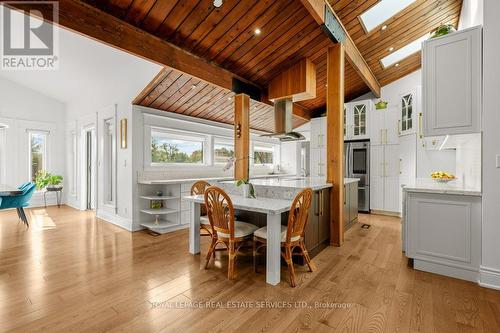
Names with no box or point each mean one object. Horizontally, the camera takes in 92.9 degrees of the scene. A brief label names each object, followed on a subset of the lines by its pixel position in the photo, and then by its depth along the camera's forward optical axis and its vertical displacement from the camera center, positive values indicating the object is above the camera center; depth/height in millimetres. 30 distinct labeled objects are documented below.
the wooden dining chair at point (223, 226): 2342 -631
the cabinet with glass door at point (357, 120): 5727 +1113
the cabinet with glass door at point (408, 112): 5035 +1152
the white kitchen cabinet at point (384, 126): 5406 +892
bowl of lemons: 2989 -163
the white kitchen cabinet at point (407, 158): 5133 +142
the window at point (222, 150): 6040 +377
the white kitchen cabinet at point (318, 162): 6316 +69
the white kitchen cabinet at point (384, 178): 5355 -314
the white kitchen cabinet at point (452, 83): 2320 +839
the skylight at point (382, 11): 3314 +2215
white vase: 2975 -319
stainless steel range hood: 4180 +822
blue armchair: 4066 -620
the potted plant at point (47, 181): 5953 -403
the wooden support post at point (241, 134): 4109 +537
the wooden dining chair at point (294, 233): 2254 -698
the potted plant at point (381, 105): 5559 +1391
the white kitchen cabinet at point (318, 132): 6453 +885
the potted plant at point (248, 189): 2968 -305
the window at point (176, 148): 4672 +355
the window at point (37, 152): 6172 +344
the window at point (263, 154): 7730 +358
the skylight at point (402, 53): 4480 +2219
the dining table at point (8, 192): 3764 -444
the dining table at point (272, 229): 2273 -616
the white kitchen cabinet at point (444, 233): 2301 -705
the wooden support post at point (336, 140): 3359 +349
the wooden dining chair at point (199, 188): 3568 -351
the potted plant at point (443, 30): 2541 +1447
